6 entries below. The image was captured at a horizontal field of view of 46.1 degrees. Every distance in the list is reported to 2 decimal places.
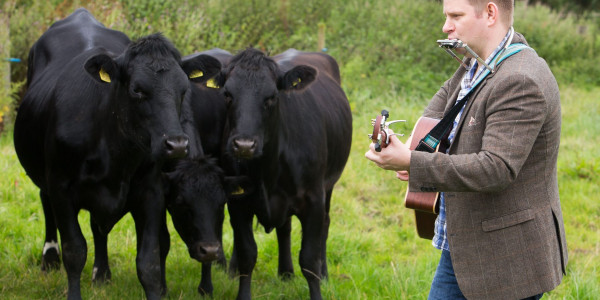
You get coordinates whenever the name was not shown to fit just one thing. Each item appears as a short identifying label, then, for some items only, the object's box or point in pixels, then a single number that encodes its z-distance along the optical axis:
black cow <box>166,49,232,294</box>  4.96
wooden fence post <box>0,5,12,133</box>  8.65
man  2.73
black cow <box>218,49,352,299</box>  4.69
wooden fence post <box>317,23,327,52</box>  12.23
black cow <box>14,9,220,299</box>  4.25
